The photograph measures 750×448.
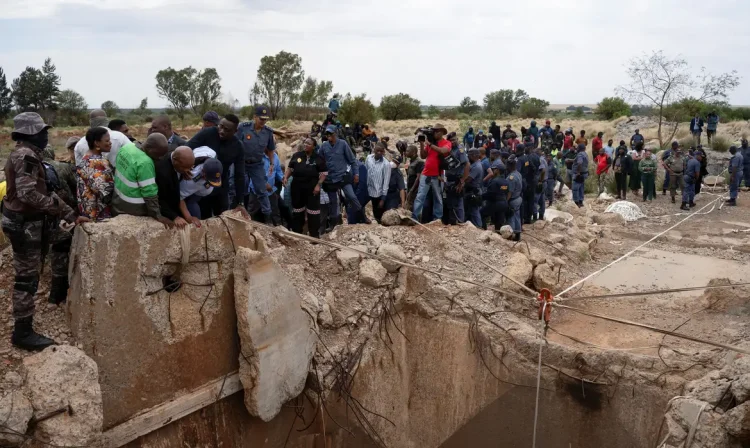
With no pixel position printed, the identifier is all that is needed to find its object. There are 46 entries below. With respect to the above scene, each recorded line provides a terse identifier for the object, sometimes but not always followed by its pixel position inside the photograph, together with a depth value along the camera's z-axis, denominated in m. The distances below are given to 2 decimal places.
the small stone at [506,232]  8.83
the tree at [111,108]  36.97
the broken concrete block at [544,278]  7.81
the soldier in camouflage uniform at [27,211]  4.55
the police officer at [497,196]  9.70
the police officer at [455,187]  8.95
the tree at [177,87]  40.44
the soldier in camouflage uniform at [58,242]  4.97
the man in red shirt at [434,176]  8.74
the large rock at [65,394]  4.35
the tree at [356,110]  29.56
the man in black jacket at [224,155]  6.29
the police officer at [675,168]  15.70
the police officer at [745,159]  15.68
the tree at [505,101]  52.69
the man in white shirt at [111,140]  5.35
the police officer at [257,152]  7.43
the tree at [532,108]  46.31
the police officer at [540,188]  11.98
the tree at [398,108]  41.59
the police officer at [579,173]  14.21
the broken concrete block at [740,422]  5.09
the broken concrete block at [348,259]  7.06
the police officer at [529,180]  11.42
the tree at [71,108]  33.94
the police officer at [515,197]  9.88
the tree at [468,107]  54.68
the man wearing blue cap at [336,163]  8.37
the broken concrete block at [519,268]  7.64
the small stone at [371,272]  6.94
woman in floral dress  5.01
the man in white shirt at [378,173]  8.81
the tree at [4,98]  33.52
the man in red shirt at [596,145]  18.58
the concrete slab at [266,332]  5.55
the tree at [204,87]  40.39
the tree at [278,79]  36.59
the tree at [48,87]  33.34
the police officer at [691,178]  14.55
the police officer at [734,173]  14.77
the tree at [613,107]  38.36
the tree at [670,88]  22.94
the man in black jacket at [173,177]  5.01
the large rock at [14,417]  4.12
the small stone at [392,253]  7.14
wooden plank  4.80
